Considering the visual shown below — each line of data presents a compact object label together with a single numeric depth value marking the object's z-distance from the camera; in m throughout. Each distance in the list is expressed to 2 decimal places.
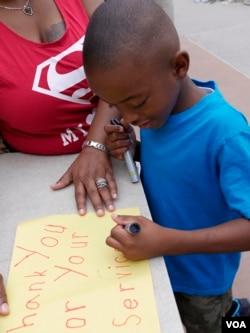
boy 0.76
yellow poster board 0.67
